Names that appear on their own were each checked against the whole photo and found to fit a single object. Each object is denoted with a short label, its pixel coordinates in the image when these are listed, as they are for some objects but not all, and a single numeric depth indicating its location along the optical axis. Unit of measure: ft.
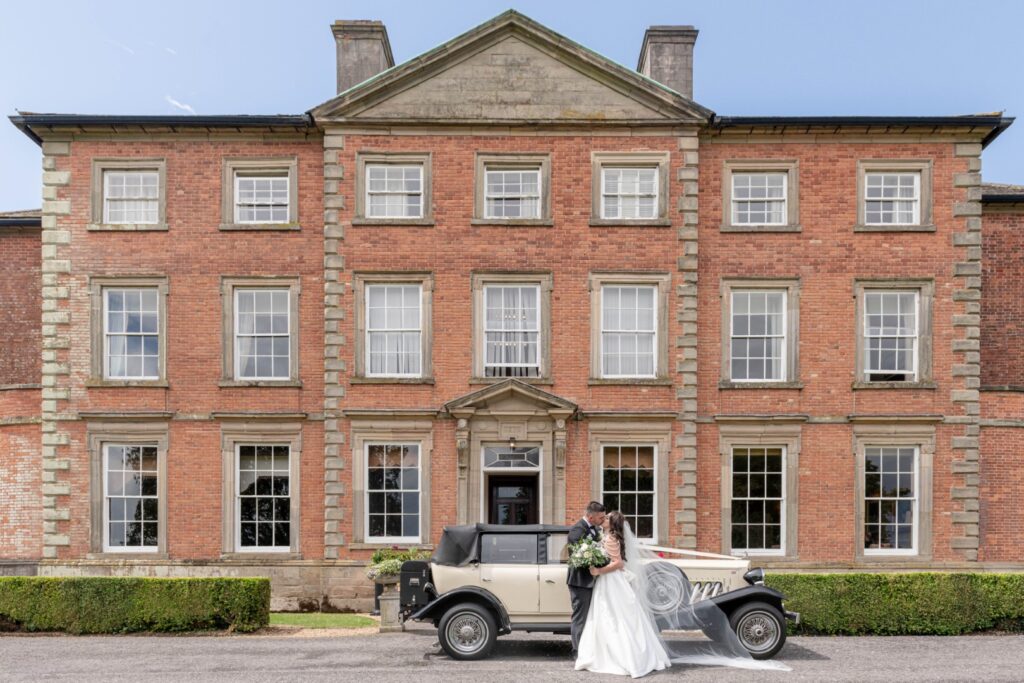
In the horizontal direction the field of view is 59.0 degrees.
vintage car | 41.01
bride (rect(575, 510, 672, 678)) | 38.27
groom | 39.93
